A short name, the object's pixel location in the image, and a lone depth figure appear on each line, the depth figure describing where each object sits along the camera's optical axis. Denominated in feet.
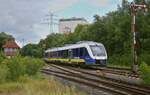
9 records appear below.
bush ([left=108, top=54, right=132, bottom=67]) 157.13
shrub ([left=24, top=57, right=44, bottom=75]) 95.61
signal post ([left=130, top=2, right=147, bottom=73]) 115.75
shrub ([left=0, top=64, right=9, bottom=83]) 79.10
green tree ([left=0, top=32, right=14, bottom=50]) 370.57
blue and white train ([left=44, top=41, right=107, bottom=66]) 143.95
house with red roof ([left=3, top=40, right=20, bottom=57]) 270.26
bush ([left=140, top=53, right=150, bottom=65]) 141.69
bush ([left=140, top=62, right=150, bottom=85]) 74.02
